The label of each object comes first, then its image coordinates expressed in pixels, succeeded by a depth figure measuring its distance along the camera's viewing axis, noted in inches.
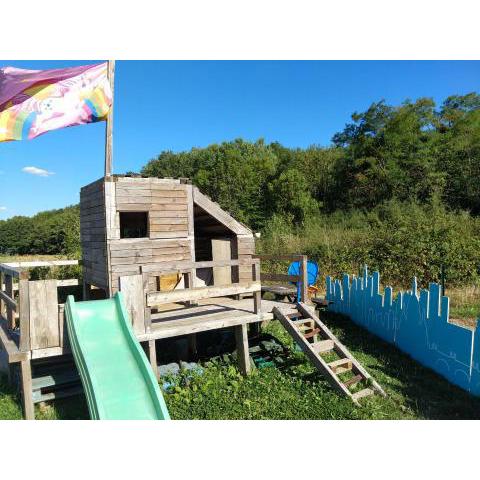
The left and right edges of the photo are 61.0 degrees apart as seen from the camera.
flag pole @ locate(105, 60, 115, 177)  280.4
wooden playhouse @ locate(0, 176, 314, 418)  199.8
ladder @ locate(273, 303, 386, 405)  220.2
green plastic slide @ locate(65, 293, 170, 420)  167.2
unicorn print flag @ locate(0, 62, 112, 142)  252.8
